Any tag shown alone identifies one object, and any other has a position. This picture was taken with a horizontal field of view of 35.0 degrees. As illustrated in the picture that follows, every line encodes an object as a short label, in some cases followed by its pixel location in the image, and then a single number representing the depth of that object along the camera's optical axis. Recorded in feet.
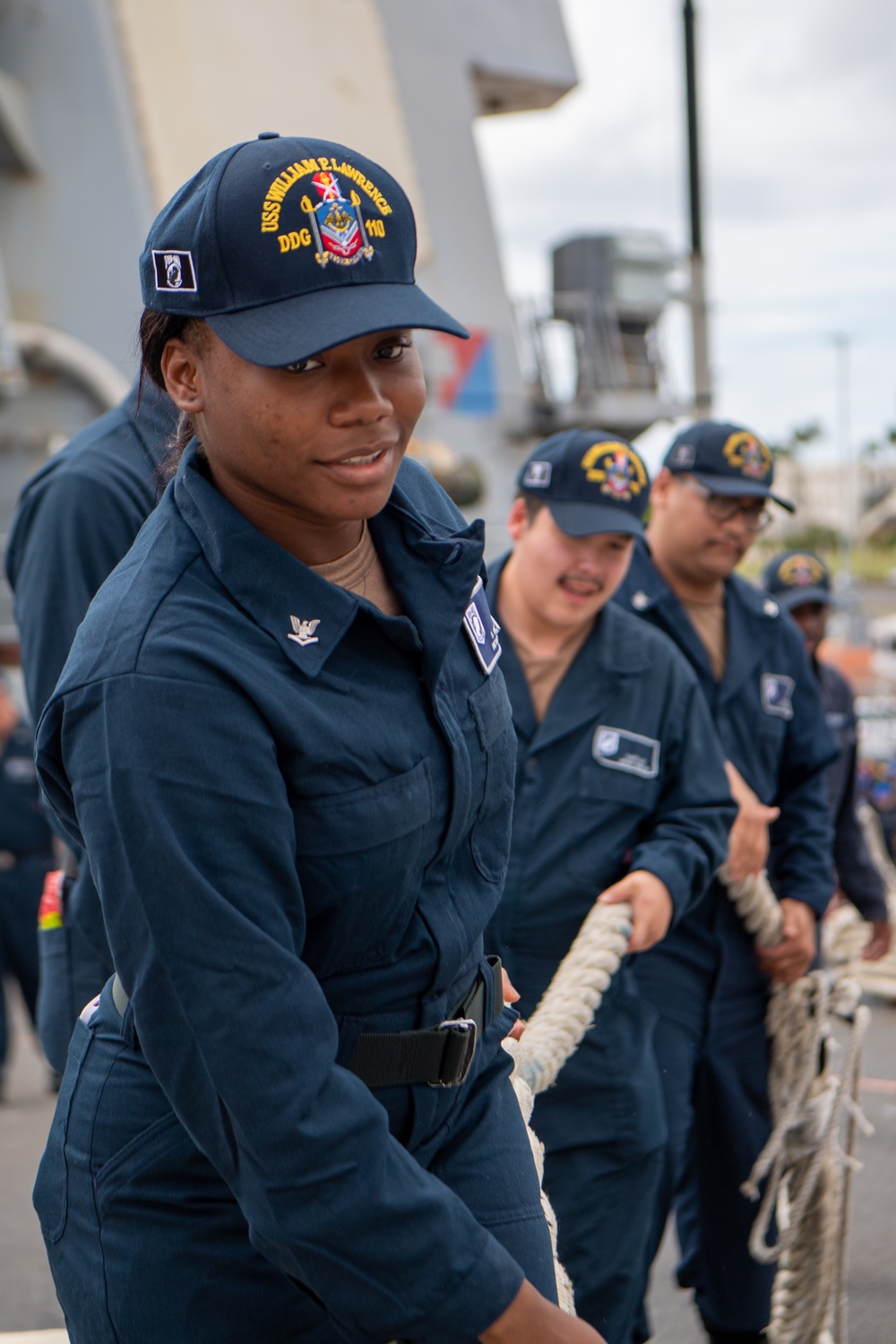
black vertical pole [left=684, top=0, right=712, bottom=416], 46.68
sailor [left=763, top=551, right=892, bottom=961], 16.34
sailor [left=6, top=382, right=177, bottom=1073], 7.91
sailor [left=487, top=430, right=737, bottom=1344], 9.26
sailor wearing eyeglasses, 10.80
